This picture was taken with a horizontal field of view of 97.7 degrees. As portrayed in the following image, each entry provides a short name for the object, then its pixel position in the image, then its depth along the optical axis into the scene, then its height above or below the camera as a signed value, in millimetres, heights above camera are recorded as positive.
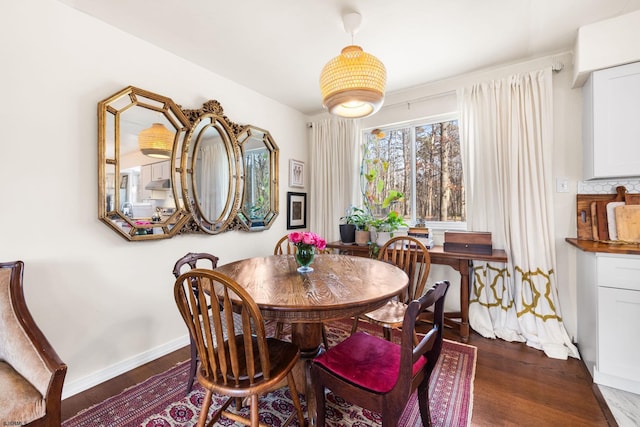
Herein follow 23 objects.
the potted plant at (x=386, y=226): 2859 -121
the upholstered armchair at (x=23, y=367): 1088 -643
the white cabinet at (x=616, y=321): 1722 -682
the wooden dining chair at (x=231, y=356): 1122 -598
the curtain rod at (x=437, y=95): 2367 +1252
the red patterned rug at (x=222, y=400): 1540 -1134
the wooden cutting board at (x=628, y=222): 2053 -74
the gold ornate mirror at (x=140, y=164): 1961 +395
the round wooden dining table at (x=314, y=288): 1199 -371
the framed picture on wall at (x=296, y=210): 3580 +64
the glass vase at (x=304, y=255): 1713 -252
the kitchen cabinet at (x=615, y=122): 1950 +653
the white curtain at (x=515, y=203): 2354 +91
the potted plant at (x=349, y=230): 3148 -176
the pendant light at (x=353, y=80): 1633 +801
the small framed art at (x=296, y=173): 3600 +548
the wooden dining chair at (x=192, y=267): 1699 -333
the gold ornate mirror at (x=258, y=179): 2961 +408
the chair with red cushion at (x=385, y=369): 1026 -678
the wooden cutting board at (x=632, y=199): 2102 +103
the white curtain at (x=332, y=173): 3443 +534
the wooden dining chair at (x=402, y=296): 1834 -573
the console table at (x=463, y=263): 2367 -438
